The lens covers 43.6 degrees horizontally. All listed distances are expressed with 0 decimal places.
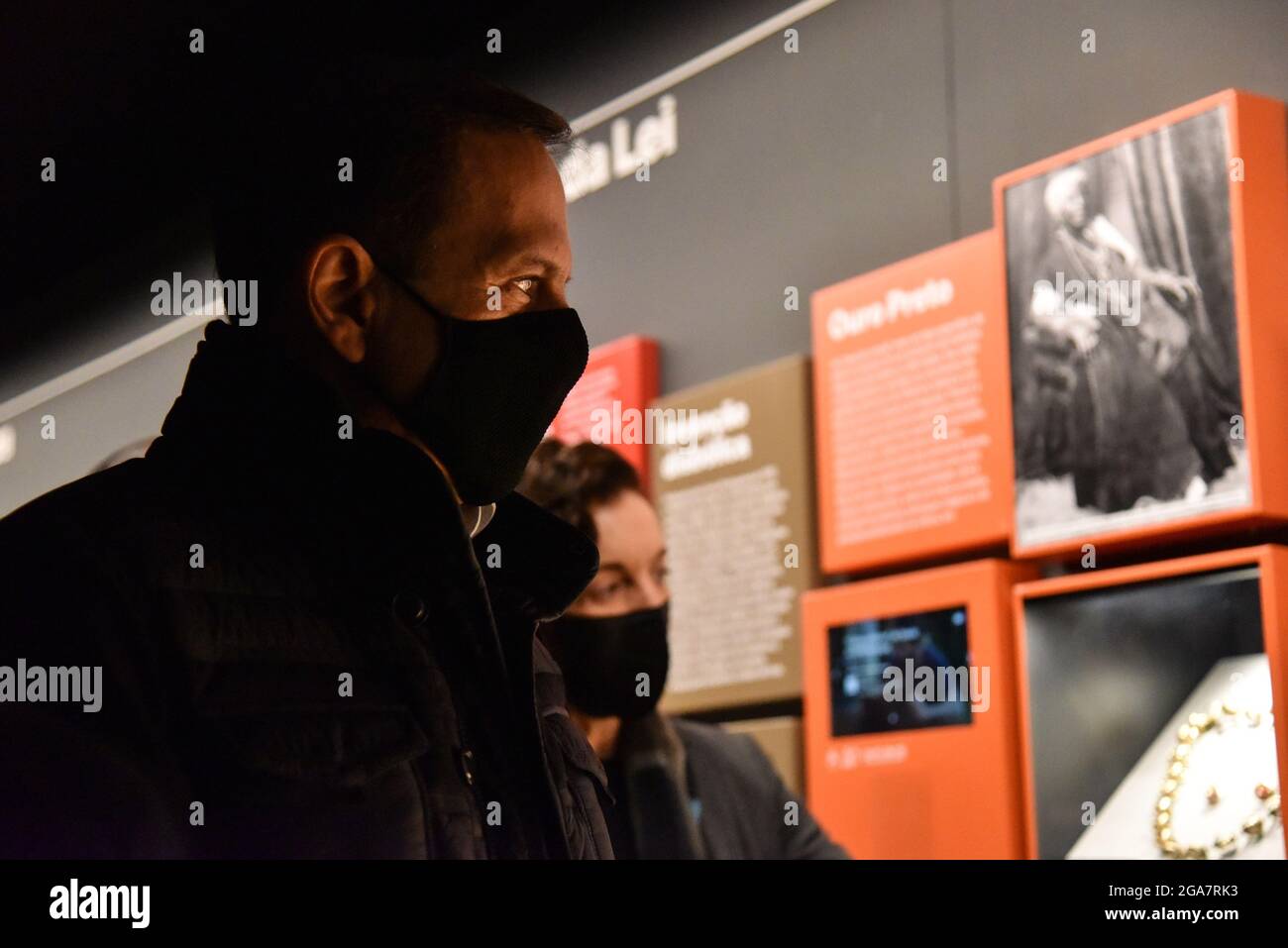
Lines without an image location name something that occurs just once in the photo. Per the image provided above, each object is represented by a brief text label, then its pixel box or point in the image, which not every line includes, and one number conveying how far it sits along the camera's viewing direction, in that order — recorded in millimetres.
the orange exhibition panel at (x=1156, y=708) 2256
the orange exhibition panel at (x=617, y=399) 3469
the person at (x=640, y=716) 2824
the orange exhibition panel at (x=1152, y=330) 2354
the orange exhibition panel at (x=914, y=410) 2773
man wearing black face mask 1082
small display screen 2781
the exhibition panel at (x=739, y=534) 3158
